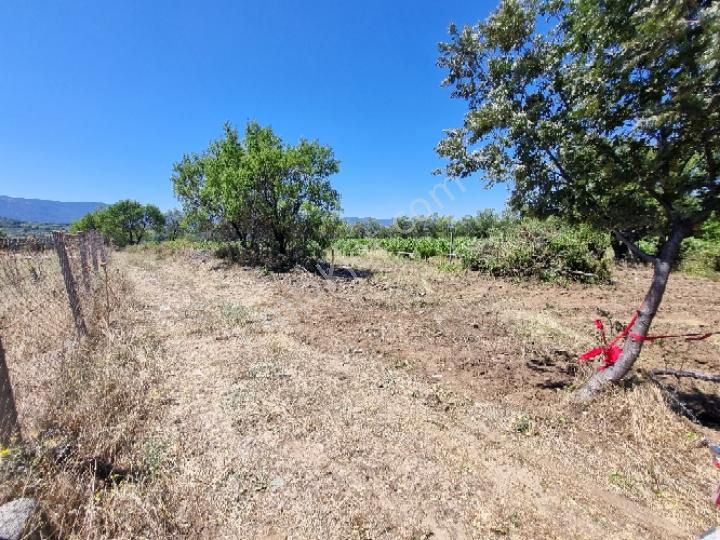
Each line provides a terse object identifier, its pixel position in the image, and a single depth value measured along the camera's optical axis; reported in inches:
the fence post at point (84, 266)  223.6
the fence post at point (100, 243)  406.3
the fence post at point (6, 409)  78.4
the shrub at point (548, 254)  428.8
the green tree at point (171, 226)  2024.2
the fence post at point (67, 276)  164.2
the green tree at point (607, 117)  85.7
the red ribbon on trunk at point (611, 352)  124.7
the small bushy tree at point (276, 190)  503.5
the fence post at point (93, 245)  331.4
